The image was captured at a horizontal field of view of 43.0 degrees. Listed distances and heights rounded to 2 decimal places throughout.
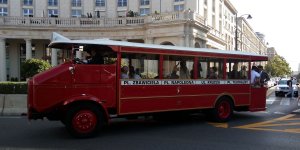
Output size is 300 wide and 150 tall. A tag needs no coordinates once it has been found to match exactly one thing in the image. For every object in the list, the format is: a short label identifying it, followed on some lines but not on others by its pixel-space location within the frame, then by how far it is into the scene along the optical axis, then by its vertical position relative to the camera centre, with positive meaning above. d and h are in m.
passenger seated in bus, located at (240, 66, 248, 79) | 14.79 -0.02
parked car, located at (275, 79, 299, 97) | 34.05 -1.51
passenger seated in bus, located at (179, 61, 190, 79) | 12.78 +0.05
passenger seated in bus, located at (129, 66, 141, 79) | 11.54 -0.05
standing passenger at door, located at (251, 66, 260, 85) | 15.11 -0.14
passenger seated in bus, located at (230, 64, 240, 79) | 14.46 -0.02
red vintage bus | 10.26 -0.36
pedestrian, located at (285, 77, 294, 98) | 30.83 -1.12
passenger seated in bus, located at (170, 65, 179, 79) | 12.60 -0.02
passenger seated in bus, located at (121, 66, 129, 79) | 11.29 +0.02
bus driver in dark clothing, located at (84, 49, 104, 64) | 10.95 +0.42
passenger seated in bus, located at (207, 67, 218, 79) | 13.68 -0.02
